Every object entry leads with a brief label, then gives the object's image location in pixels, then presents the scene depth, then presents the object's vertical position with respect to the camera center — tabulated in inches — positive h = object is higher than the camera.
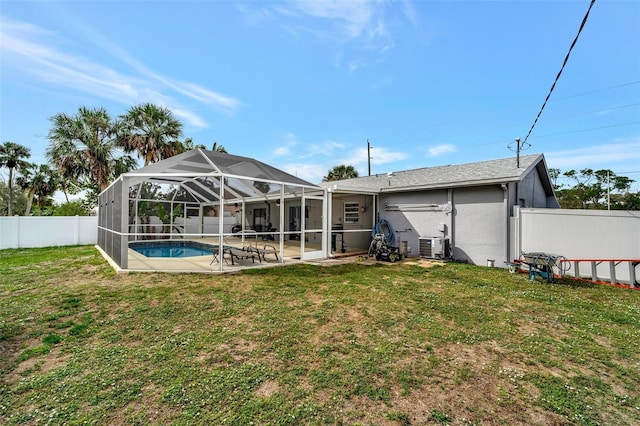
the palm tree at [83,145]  677.3 +175.1
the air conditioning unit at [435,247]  396.5 -42.5
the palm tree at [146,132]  711.7 +215.9
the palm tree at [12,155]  828.6 +180.1
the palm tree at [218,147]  940.1 +233.7
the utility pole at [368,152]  1139.9 +261.9
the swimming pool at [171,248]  528.4 -68.6
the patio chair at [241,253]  357.8 -47.5
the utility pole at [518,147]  383.2 +97.7
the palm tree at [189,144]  816.3 +216.0
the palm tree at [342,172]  1238.3 +199.4
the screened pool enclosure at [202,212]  335.3 +9.7
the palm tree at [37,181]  1027.9 +129.6
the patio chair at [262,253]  375.7 -48.3
